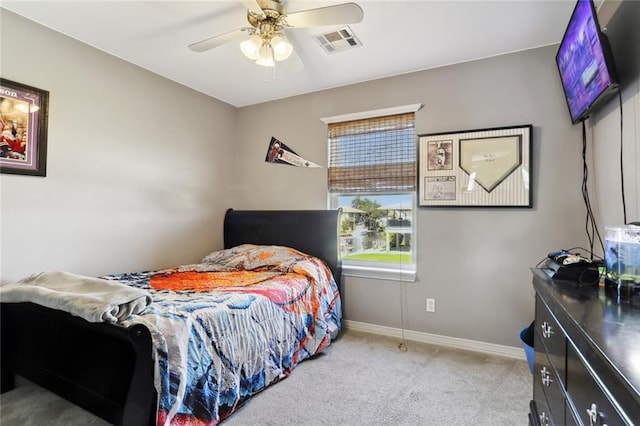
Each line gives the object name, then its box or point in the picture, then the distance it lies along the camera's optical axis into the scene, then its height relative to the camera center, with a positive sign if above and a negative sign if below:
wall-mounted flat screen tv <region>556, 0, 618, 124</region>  1.56 +0.87
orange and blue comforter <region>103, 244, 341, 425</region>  1.58 -0.66
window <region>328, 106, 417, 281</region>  3.15 +0.28
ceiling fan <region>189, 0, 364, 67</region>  1.76 +1.12
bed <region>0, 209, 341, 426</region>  1.47 -0.75
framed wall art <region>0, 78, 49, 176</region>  2.21 +0.62
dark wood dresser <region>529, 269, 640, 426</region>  0.65 -0.34
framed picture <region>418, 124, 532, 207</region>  2.62 +0.44
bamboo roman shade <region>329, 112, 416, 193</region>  3.13 +0.65
